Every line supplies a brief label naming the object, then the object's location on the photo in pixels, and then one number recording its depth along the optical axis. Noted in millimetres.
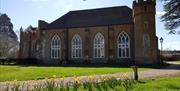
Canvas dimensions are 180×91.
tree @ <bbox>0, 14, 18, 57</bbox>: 46781
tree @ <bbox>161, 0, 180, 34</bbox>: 17057
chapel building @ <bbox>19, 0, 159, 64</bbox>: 24123
